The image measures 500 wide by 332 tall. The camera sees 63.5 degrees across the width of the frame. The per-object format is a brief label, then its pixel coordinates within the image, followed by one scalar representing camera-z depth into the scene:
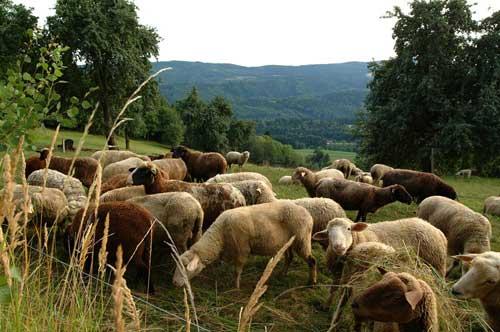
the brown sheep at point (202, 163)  14.66
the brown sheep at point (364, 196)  10.26
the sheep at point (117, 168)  11.30
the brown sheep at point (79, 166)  11.07
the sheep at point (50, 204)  6.50
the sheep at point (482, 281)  3.98
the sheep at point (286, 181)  15.71
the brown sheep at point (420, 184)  12.91
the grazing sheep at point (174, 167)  12.51
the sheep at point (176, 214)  6.43
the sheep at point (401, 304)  3.23
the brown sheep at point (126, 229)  5.32
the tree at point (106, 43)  22.89
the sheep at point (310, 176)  12.64
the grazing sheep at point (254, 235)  5.98
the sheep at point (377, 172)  16.75
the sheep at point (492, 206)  12.51
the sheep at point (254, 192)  8.20
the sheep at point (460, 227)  6.86
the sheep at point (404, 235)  5.31
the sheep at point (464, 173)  26.88
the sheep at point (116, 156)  14.05
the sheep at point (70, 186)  7.12
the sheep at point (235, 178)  9.55
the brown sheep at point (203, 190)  7.52
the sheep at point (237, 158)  21.83
